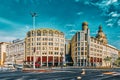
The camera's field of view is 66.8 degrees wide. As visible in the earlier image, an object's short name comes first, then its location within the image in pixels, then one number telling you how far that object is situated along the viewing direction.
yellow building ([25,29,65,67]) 64.63
